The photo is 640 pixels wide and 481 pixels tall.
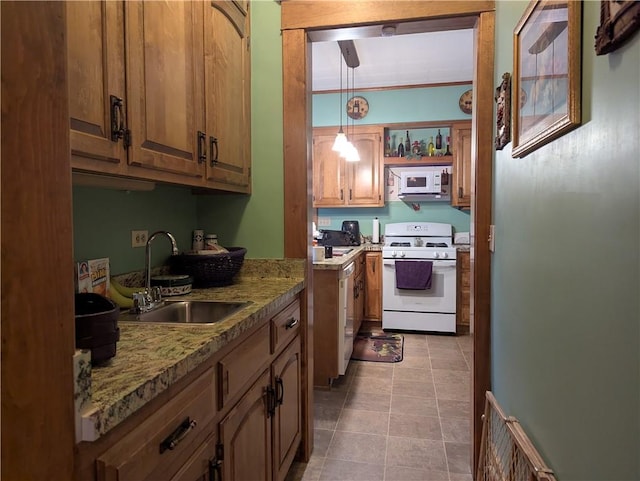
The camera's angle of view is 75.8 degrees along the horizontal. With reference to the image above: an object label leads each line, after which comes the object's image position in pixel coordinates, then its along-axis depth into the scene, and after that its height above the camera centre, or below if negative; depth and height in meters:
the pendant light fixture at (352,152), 3.95 +0.74
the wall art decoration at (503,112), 1.56 +0.45
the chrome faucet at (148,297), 1.44 -0.25
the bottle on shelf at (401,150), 4.80 +0.90
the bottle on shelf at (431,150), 4.73 +0.89
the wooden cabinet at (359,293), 3.87 -0.67
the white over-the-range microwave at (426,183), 4.58 +0.49
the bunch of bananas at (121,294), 1.47 -0.24
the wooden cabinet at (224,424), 0.77 -0.50
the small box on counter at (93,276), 1.31 -0.16
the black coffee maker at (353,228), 4.94 -0.01
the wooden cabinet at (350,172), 4.73 +0.64
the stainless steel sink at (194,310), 1.55 -0.32
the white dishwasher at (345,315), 2.97 -0.69
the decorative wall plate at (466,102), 4.61 +1.40
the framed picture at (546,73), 0.91 +0.41
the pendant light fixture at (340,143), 3.59 +0.75
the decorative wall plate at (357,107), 4.88 +1.42
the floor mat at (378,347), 3.63 -1.14
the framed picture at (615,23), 0.64 +0.34
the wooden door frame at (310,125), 1.85 +0.49
